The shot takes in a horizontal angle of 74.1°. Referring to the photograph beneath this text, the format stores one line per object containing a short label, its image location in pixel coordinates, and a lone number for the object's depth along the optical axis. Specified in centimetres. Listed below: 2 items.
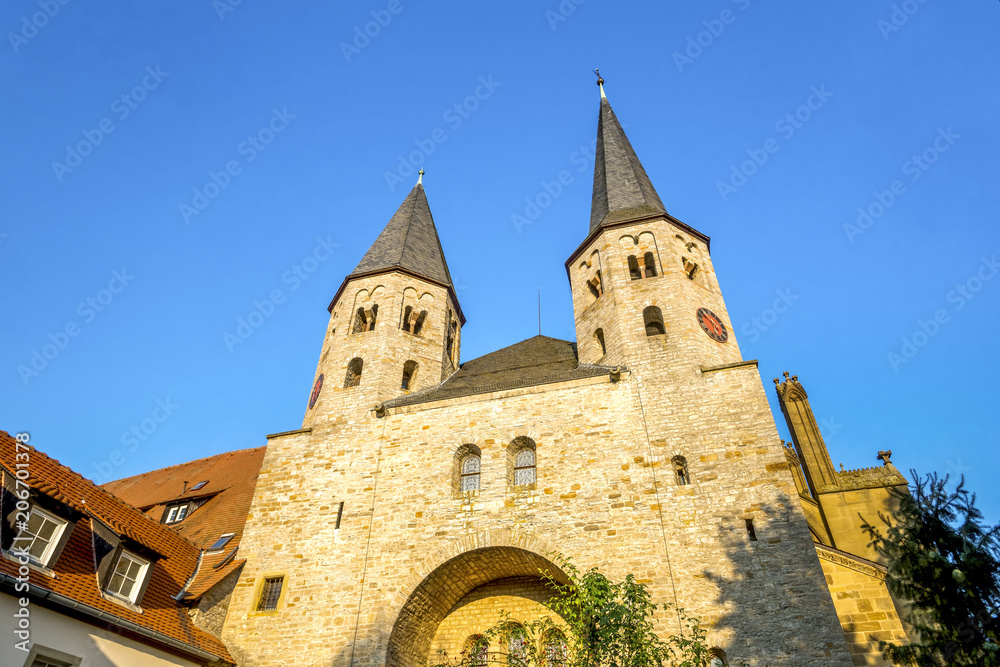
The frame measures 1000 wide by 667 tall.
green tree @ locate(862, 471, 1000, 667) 965
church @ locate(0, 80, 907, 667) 1201
